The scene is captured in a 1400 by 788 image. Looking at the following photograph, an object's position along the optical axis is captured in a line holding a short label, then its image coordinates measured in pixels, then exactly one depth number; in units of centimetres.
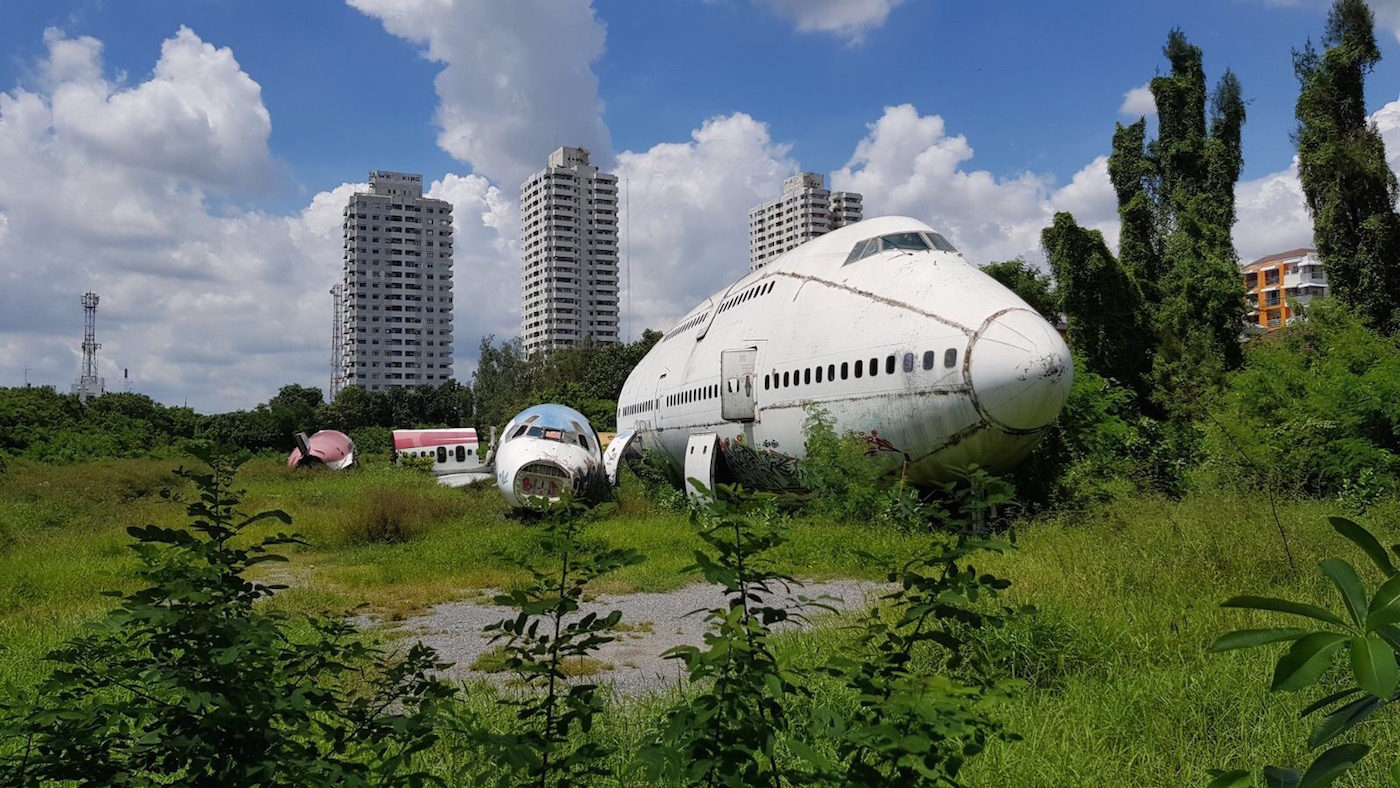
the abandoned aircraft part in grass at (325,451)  4025
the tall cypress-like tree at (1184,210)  2666
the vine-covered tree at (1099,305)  2719
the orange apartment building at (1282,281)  7988
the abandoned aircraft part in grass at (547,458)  1720
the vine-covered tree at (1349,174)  2375
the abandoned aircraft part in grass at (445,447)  4278
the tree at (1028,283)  3397
